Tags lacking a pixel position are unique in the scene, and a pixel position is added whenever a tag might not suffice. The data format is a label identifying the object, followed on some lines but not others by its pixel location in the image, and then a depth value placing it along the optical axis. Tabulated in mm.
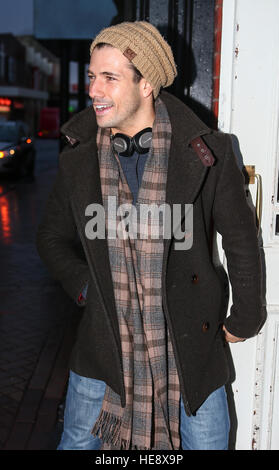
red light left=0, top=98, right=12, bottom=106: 48250
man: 2043
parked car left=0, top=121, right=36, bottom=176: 16391
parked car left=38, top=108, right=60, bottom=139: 56312
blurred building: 47594
